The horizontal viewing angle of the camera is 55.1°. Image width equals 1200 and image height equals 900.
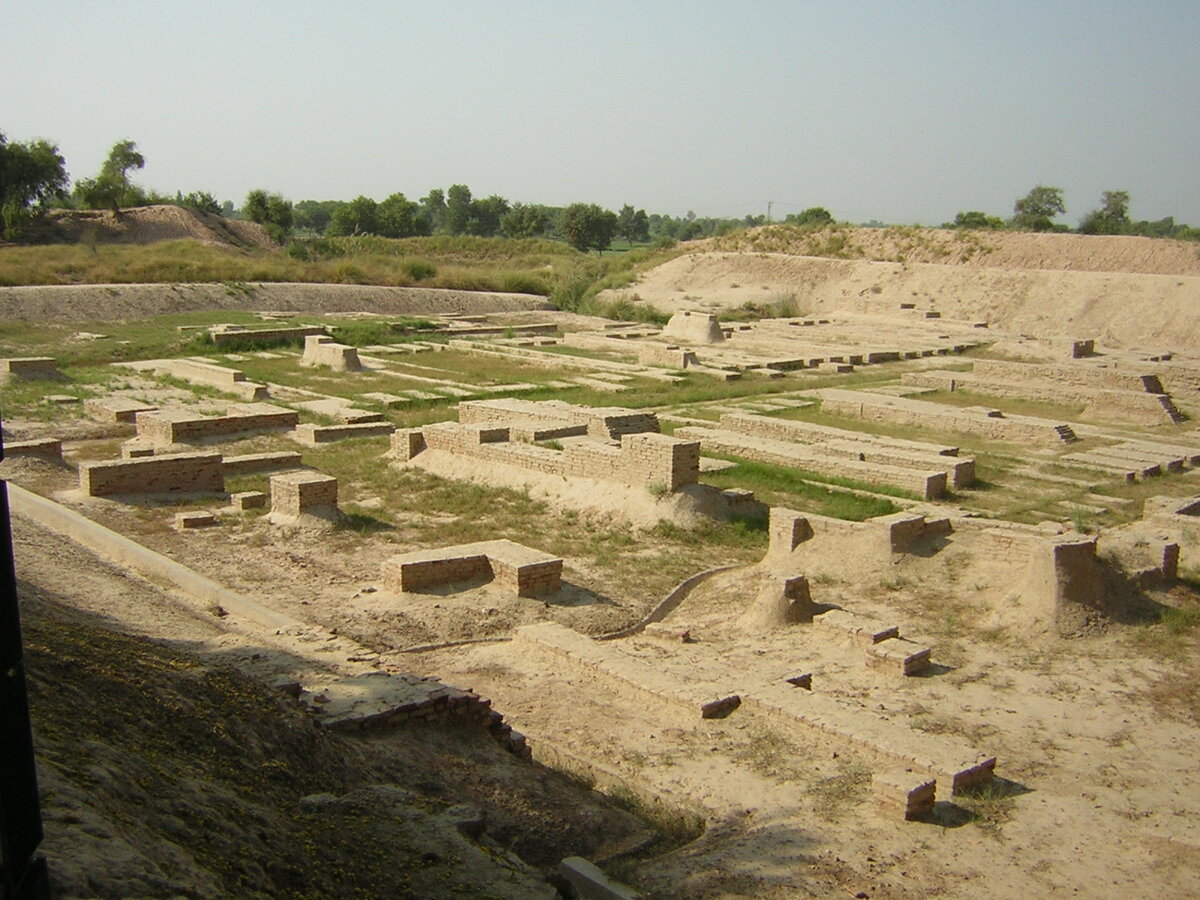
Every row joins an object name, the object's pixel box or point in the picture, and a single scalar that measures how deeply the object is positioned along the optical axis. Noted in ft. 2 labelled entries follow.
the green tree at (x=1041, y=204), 276.10
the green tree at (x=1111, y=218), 215.31
